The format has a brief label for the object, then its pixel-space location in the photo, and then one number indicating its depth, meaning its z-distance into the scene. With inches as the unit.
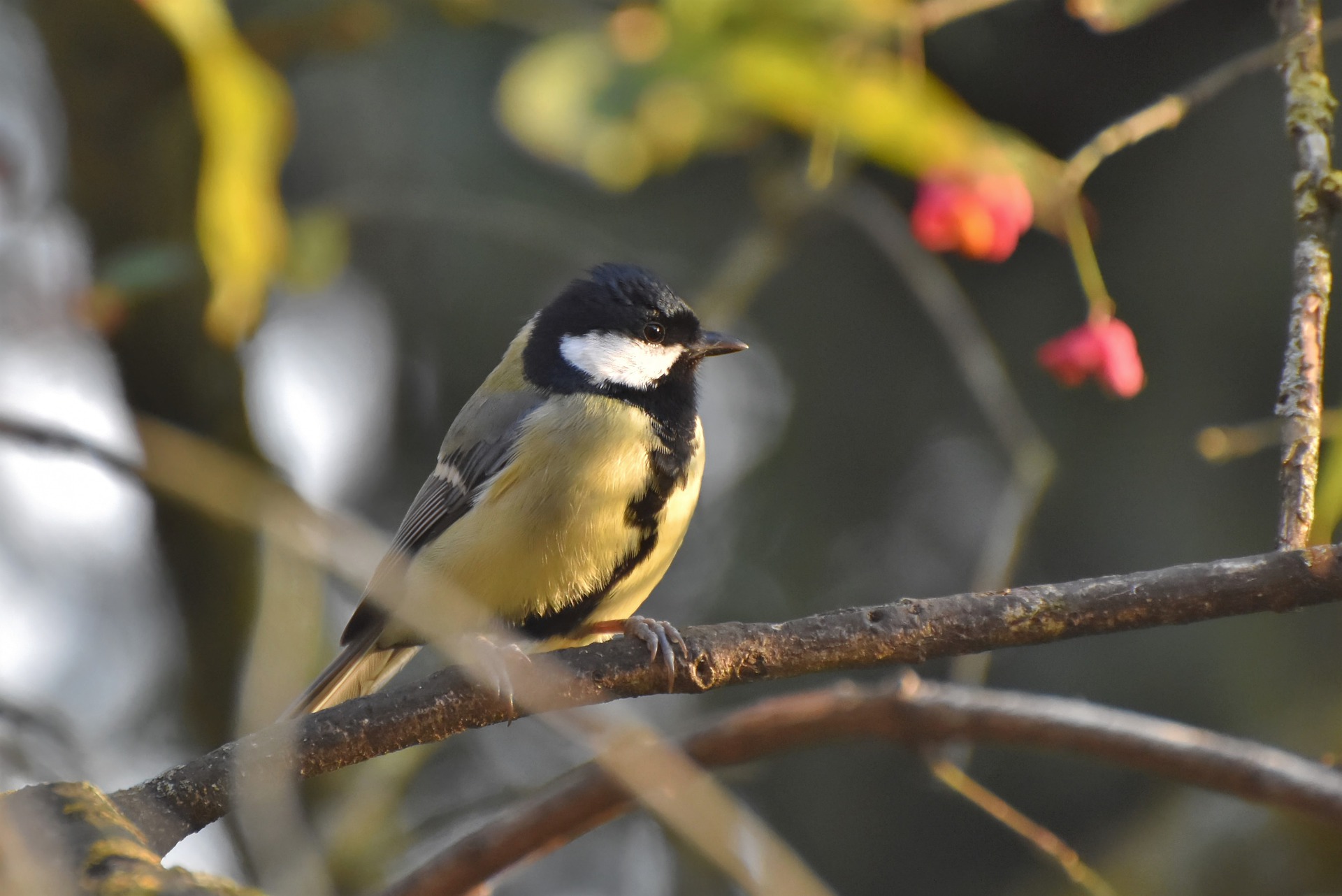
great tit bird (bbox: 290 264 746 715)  150.4
